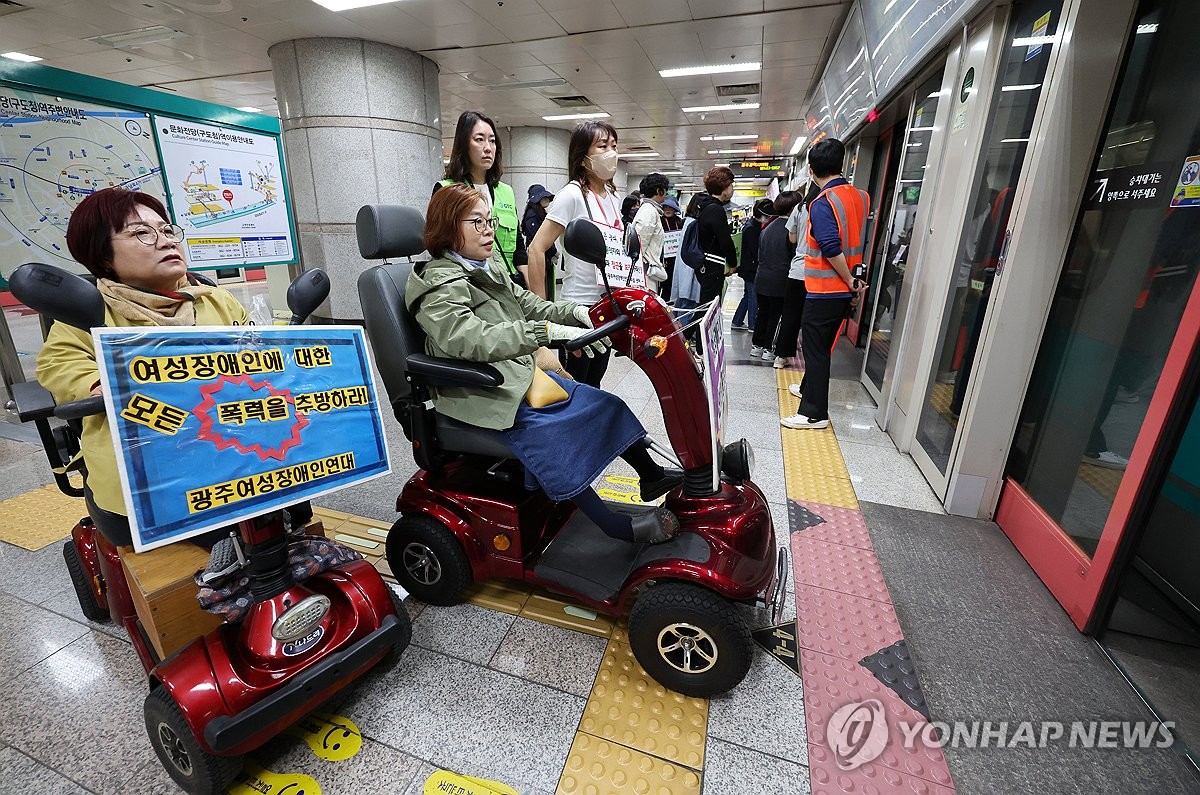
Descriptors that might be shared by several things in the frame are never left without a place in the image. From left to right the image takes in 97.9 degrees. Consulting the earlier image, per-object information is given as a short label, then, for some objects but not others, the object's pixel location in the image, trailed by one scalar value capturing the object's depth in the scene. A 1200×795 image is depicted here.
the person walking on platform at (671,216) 4.93
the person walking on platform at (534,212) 4.57
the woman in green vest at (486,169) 2.36
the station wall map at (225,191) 3.08
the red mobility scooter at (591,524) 1.43
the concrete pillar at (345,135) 5.58
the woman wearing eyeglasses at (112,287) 1.24
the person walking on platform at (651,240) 2.88
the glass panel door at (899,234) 3.54
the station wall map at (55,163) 2.68
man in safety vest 3.03
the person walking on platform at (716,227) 4.54
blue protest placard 0.98
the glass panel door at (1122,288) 1.69
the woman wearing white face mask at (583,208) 2.14
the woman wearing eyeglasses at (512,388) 1.52
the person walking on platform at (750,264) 5.73
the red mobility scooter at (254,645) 1.10
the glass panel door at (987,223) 2.24
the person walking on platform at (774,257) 4.84
